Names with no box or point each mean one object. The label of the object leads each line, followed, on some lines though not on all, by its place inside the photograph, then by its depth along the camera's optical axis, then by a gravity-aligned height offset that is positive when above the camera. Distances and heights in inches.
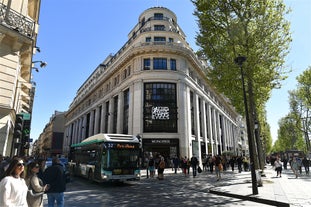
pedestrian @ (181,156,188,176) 770.2 -56.3
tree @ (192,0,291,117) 565.2 +297.8
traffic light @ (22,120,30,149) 388.5 +28.6
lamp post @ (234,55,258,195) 379.9 -5.8
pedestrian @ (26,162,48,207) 166.6 -31.3
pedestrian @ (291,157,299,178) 688.4 -54.4
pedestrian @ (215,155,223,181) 606.4 -47.0
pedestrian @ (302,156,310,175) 793.2 -59.9
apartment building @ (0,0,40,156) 379.9 +191.7
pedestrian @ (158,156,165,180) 636.7 -64.0
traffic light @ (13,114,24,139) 315.2 +30.7
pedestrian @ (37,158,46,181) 208.0 -19.2
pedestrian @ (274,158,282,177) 685.3 -56.2
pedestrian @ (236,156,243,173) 865.9 -54.4
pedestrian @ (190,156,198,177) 704.4 -46.3
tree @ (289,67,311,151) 1148.5 +282.0
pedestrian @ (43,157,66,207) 205.8 -33.0
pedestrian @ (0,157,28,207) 119.5 -22.3
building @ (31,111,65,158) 2945.4 +216.1
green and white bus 494.0 -24.2
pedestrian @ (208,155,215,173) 877.6 -60.9
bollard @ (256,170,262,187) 470.5 -67.2
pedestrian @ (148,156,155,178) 708.0 -58.5
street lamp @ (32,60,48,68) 578.9 +223.6
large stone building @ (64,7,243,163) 1157.1 +330.1
